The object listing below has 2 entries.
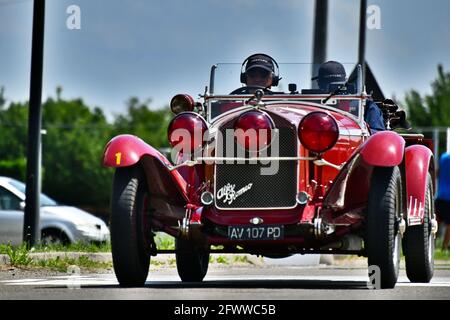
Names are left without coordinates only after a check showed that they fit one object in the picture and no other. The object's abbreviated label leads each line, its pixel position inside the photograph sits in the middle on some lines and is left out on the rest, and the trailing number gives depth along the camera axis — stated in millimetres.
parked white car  21266
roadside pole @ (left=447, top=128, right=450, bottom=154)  22347
